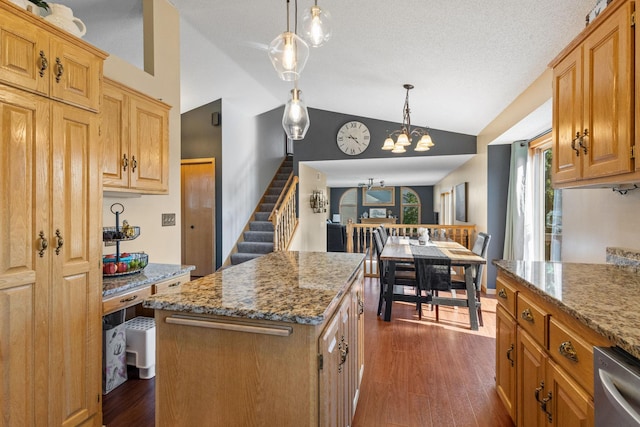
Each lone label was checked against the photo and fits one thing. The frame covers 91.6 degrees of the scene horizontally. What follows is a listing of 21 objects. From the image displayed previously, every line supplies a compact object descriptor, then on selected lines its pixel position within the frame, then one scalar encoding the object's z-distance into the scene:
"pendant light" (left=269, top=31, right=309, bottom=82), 1.51
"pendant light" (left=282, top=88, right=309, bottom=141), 1.81
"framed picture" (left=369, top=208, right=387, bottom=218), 12.09
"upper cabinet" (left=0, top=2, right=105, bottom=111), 1.32
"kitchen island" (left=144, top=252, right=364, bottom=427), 1.04
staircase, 5.43
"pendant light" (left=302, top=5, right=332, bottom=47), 1.46
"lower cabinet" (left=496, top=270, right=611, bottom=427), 1.06
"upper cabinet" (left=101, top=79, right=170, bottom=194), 2.06
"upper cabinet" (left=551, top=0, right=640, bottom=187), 1.31
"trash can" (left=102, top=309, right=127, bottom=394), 2.12
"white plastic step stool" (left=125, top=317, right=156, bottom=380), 2.27
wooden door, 5.20
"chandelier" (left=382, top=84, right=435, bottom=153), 3.48
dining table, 3.24
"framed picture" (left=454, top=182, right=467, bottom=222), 5.82
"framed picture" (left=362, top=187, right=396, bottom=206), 12.05
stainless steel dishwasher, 0.80
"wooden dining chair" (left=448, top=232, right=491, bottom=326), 3.35
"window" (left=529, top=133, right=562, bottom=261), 3.53
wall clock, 5.53
